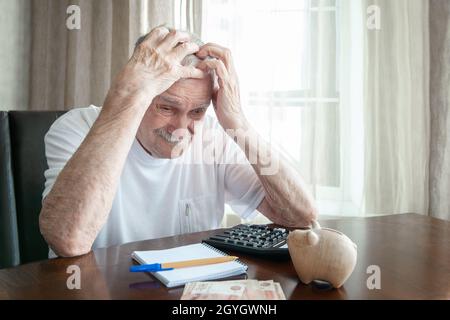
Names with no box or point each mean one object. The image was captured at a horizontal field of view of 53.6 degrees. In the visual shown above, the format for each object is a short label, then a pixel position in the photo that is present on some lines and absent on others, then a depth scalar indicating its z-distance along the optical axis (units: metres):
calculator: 0.90
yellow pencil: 0.81
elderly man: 0.99
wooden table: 0.71
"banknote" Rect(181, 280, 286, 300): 0.69
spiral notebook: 0.76
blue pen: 0.79
